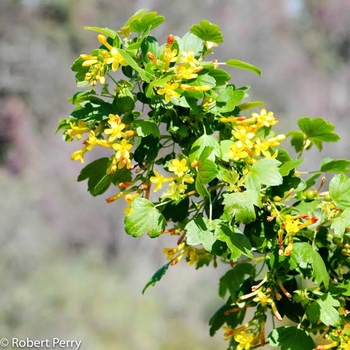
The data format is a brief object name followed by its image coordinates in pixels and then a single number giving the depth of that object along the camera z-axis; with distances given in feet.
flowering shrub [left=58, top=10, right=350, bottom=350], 6.31
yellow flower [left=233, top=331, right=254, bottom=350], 6.47
